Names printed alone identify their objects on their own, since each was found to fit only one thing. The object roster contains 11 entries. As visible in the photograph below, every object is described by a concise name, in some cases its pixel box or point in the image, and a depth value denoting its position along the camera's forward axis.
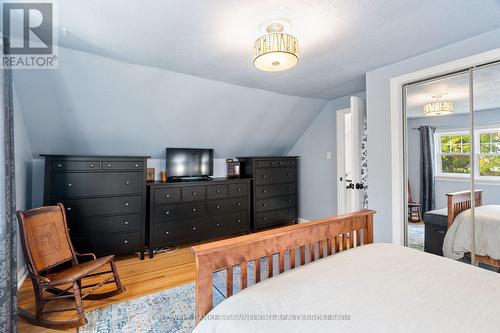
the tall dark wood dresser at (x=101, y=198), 2.79
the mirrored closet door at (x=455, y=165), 2.12
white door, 3.90
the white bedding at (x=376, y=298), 0.94
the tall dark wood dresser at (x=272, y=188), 4.18
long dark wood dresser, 3.29
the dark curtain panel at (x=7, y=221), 1.55
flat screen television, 3.68
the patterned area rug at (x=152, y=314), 1.84
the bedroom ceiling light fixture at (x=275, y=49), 1.72
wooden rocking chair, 1.88
